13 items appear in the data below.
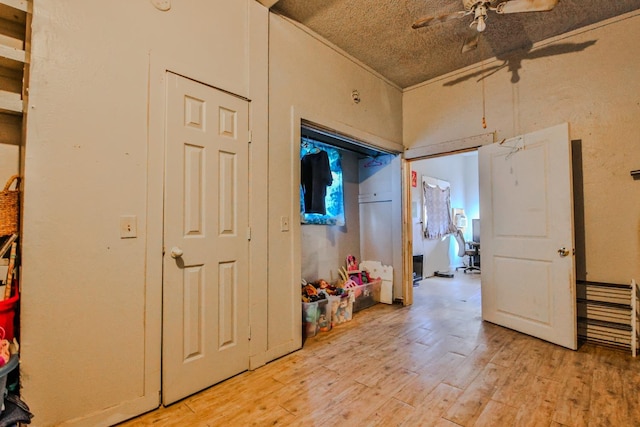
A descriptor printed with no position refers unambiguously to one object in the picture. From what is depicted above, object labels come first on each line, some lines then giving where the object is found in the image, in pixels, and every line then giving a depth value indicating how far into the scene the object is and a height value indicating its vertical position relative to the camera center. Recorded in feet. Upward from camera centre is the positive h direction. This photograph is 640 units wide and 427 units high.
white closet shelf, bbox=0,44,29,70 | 4.66 +2.72
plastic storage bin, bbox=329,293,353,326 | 10.43 -3.06
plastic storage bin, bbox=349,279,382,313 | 12.16 -3.05
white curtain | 20.02 +0.80
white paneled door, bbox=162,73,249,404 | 6.14 -0.35
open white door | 8.63 -0.40
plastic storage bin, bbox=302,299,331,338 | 9.39 -3.08
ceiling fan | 6.78 +5.20
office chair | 21.95 -2.12
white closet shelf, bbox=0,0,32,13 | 4.77 +3.58
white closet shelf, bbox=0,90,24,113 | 4.66 +1.93
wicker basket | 4.71 +0.23
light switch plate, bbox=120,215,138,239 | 5.58 -0.05
